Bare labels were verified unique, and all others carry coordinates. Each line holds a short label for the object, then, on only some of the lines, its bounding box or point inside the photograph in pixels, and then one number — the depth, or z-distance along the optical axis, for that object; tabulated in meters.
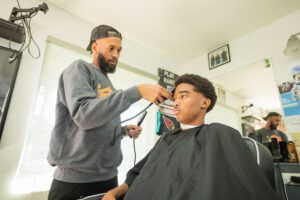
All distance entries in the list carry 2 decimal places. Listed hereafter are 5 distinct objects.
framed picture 2.69
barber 0.83
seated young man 0.70
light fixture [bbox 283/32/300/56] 2.03
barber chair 0.83
